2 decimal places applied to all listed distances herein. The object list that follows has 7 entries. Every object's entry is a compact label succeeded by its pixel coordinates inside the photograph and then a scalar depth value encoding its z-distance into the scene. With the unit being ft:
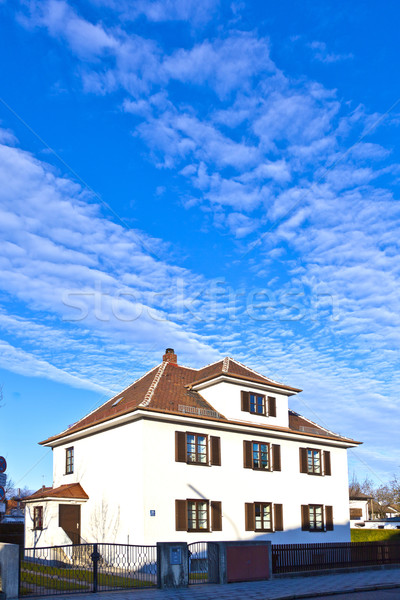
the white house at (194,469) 90.33
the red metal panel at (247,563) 68.03
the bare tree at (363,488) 389.07
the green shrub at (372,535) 151.84
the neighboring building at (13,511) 193.58
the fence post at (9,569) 48.26
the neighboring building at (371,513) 213.11
